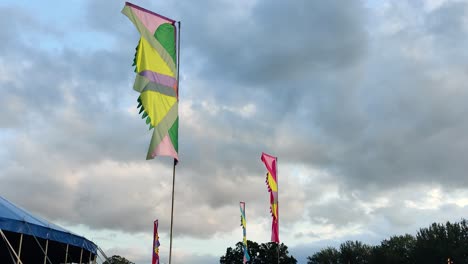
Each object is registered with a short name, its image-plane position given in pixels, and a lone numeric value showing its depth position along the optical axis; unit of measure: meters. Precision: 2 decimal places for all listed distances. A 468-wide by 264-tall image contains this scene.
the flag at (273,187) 22.83
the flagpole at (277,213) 22.84
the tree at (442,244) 65.12
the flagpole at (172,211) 10.84
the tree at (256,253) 98.38
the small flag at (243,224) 37.19
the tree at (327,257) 90.88
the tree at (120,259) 112.91
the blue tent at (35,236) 16.73
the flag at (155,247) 34.44
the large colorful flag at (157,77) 11.48
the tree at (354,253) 85.62
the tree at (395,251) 74.19
